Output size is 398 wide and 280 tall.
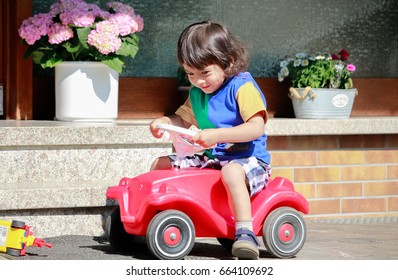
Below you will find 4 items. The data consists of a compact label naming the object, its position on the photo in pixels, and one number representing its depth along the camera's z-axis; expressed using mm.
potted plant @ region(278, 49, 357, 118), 7228
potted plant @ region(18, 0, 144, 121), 6637
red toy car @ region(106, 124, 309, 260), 5048
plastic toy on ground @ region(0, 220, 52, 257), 5109
